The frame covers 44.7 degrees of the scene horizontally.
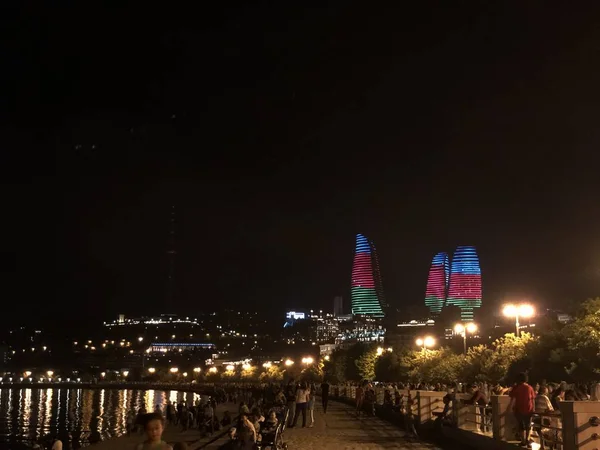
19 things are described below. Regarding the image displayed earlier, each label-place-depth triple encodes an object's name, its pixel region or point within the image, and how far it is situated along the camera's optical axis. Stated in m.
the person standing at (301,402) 23.56
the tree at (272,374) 123.38
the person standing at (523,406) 13.81
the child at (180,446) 6.94
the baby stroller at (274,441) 14.29
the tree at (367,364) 76.68
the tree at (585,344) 27.95
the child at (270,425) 14.76
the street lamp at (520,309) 37.31
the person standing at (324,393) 30.29
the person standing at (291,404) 23.95
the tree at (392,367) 59.88
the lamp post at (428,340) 50.06
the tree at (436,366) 45.81
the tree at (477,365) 38.81
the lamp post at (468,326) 44.90
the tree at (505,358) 36.59
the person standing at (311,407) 24.12
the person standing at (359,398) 31.67
